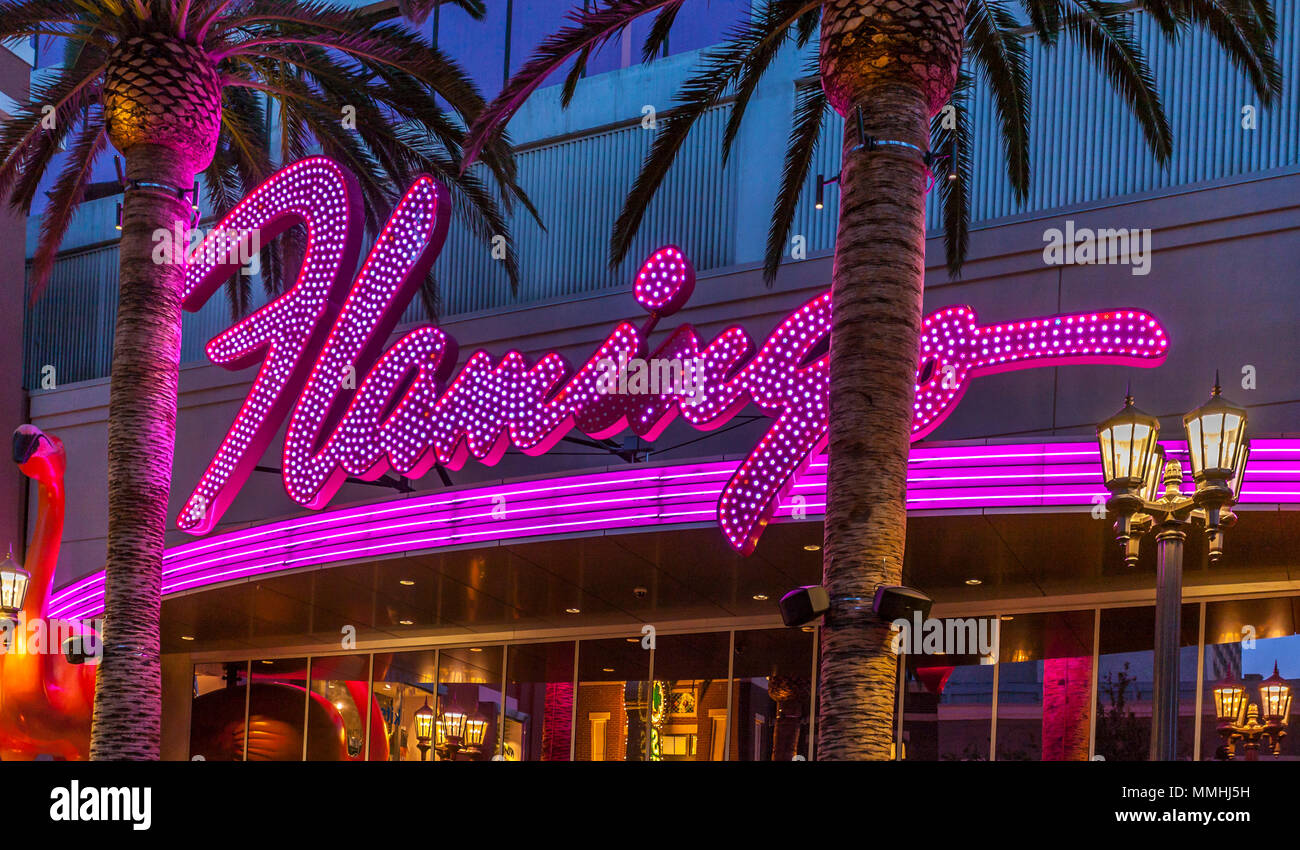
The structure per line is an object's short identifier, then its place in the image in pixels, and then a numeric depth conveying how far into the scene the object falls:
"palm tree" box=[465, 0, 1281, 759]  10.59
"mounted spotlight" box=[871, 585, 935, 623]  10.22
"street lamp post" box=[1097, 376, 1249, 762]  11.39
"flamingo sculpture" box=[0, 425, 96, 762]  20.06
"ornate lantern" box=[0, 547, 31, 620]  19.12
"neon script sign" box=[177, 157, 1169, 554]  14.91
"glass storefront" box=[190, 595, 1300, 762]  16.69
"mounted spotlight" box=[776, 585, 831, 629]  10.45
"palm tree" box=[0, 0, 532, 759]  14.79
